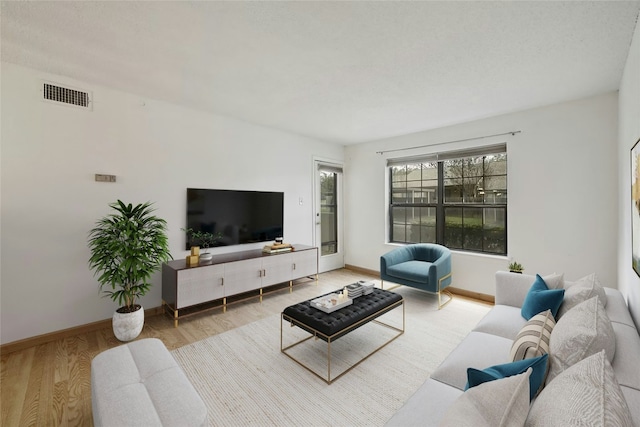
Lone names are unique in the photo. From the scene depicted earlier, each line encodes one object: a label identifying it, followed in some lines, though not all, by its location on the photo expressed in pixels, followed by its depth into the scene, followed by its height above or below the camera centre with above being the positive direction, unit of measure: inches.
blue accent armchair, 142.6 -30.6
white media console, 124.3 -33.3
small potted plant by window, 130.4 -26.5
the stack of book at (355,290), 111.3 -32.0
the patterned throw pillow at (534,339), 51.8 -25.6
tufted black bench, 86.7 -35.8
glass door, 214.1 -1.8
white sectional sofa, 35.8 -34.3
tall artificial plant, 105.9 -14.9
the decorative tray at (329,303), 97.0 -33.4
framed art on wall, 67.7 +1.8
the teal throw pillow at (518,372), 43.4 -26.2
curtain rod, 147.1 +45.4
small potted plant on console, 138.3 -13.5
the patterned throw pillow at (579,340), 45.7 -22.4
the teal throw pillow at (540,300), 73.4 -24.9
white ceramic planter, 106.4 -44.1
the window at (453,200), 158.6 +9.2
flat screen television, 146.5 +0.0
